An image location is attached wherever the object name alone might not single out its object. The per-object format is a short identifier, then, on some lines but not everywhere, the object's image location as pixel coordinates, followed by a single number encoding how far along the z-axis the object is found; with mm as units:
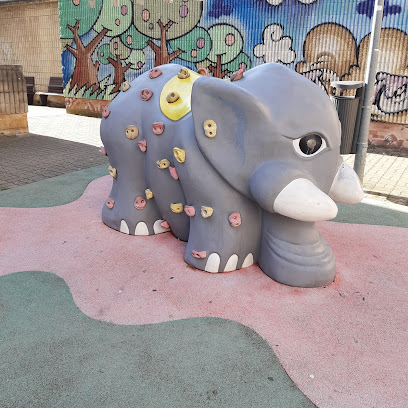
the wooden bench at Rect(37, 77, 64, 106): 14633
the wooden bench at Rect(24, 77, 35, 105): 15048
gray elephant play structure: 2709
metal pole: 4934
